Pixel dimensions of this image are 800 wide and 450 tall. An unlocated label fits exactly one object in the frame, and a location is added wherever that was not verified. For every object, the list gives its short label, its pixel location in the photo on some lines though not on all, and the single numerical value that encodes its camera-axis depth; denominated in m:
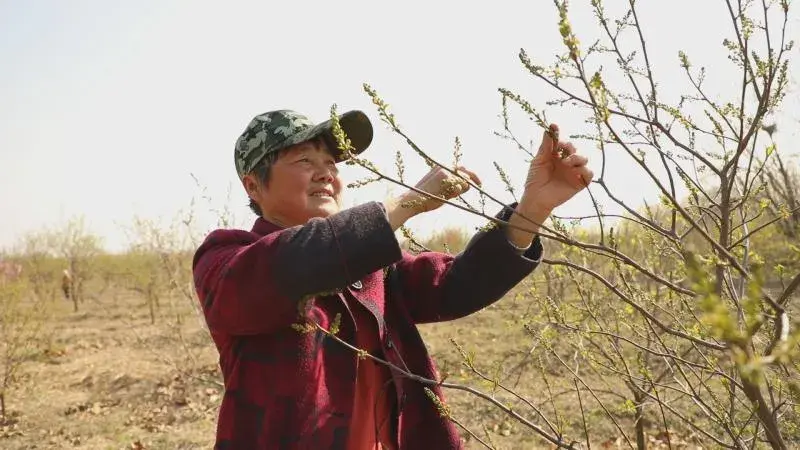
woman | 1.40
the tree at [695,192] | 0.54
